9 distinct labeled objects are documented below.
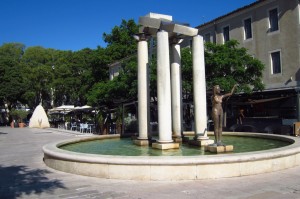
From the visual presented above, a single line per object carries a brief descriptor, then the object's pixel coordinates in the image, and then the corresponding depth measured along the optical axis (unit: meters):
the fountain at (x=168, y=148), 7.41
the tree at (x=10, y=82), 50.56
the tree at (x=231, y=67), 21.30
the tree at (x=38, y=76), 50.94
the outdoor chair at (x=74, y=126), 32.72
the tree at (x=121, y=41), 44.38
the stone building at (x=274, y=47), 23.47
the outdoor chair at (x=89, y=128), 27.77
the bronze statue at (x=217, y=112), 9.55
